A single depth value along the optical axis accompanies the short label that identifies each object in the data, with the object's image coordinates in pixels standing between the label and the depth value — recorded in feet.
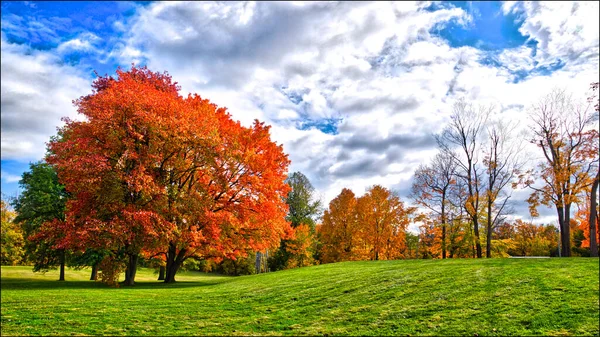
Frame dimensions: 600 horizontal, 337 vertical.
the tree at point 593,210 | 67.77
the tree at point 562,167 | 75.56
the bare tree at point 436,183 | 112.37
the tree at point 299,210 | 153.82
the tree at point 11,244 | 133.18
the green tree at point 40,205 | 86.17
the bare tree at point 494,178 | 94.07
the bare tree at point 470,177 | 97.50
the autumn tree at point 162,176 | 58.95
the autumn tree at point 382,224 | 128.88
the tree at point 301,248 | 143.23
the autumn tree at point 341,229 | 138.00
